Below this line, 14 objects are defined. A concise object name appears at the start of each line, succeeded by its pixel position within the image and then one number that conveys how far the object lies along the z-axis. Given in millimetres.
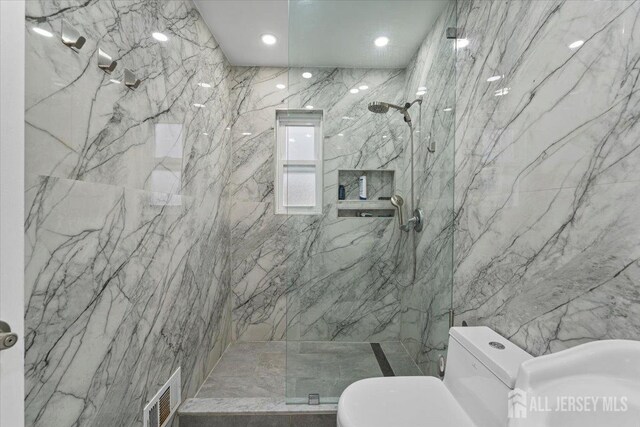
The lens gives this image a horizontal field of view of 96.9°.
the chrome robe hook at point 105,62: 1009
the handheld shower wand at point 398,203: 1804
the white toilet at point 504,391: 619
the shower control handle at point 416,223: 1797
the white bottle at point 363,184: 1796
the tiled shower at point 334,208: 797
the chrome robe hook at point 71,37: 864
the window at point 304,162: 1820
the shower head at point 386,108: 1759
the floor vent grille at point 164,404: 1344
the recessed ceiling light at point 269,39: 2260
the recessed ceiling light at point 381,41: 1735
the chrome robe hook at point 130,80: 1157
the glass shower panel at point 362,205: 1722
